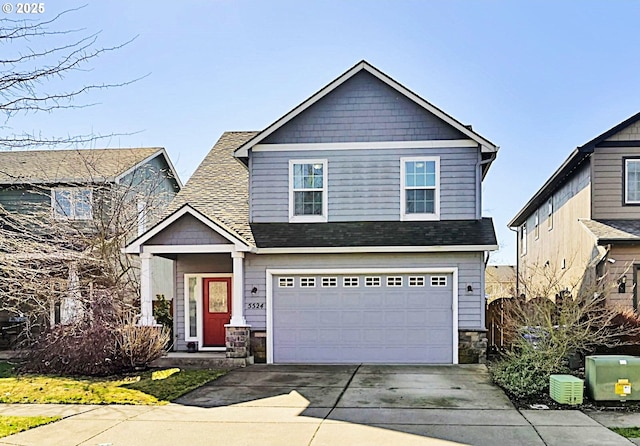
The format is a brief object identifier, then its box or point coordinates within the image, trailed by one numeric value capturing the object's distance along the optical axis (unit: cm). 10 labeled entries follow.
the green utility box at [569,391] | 984
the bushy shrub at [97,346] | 1327
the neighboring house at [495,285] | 1860
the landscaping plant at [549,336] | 1085
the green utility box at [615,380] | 995
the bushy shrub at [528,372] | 1049
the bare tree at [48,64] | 599
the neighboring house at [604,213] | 1552
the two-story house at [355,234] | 1459
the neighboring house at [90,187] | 1877
